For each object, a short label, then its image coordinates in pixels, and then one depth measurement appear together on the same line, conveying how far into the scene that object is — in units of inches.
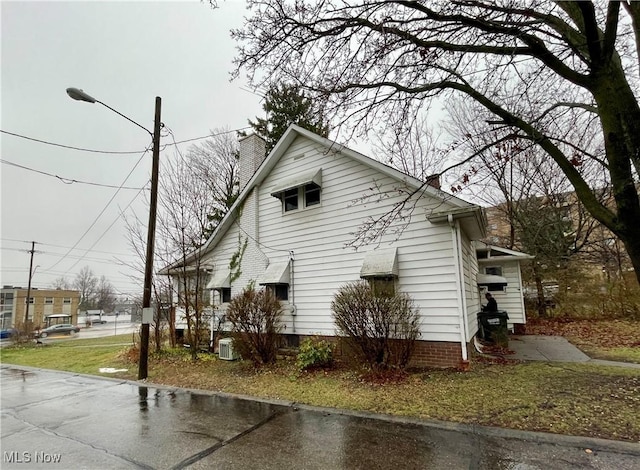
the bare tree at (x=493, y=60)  193.5
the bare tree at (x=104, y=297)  3294.0
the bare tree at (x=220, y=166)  919.0
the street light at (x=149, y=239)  366.0
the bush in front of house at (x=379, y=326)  289.4
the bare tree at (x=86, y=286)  3311.3
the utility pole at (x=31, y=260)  1376.4
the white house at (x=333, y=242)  315.3
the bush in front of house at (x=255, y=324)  360.5
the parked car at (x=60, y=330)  1363.7
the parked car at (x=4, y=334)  1315.2
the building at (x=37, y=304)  2127.2
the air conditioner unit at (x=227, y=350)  417.1
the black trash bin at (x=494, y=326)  421.1
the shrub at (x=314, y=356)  337.7
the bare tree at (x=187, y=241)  478.9
